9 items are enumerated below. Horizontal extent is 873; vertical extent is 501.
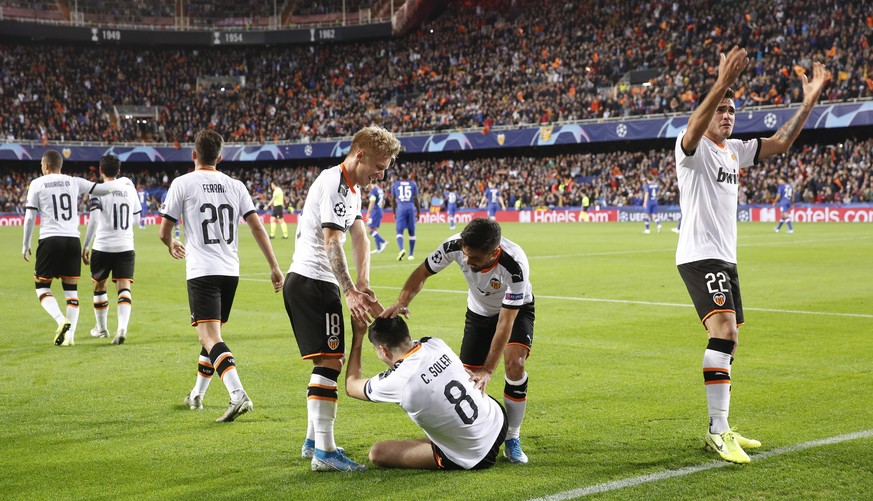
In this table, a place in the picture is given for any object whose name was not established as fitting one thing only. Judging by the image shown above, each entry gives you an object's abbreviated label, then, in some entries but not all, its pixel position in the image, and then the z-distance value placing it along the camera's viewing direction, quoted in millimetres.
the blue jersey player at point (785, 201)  31219
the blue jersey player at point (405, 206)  23328
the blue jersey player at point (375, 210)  23694
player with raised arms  5625
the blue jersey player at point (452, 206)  44688
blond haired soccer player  5340
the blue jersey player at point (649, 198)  34125
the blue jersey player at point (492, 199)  39656
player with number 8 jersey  4926
